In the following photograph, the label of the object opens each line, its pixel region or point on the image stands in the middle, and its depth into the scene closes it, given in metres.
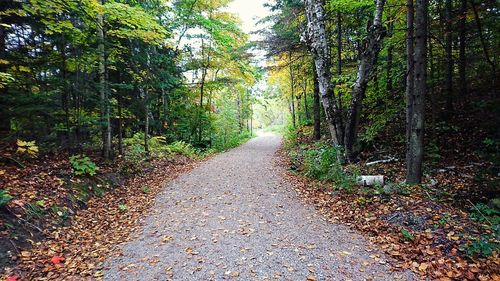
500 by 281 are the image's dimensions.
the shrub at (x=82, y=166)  7.35
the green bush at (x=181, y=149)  14.74
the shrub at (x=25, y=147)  6.49
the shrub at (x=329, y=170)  7.27
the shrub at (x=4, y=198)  4.68
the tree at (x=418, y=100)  5.85
